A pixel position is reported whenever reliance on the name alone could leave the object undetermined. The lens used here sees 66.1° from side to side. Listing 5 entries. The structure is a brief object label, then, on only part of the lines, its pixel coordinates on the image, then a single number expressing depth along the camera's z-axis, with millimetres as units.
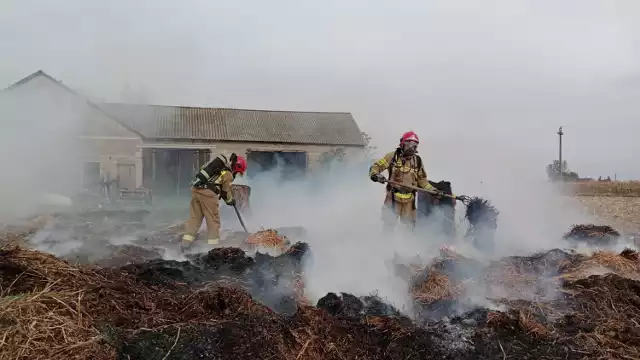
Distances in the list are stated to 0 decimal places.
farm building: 18031
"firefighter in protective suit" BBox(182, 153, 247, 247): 7695
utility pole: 32338
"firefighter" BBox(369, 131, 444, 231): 7488
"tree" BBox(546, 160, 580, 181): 31866
